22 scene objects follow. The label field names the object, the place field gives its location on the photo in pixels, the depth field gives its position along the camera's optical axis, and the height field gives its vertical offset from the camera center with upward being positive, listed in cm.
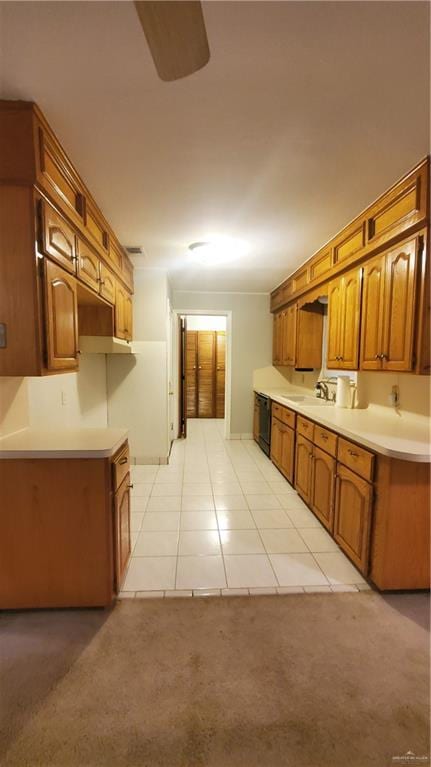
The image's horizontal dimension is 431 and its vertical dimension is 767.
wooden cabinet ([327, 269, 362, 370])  242 +37
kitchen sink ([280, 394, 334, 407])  353 -44
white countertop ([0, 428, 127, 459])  154 -44
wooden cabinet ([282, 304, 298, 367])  396 +37
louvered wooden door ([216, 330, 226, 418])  650 -3
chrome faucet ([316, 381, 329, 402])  361 -29
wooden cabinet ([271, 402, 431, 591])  173 -90
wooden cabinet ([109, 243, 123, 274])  263 +97
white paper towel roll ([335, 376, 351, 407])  293 -26
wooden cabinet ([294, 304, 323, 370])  383 +35
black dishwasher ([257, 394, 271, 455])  414 -82
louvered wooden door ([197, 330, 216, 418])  647 -21
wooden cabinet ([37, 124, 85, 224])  140 +95
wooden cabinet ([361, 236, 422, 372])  186 +37
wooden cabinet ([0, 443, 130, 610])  157 -89
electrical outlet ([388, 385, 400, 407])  243 -25
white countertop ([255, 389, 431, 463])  166 -43
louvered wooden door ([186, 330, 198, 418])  645 -19
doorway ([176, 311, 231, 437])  647 -8
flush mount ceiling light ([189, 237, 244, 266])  280 +110
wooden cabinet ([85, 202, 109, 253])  200 +95
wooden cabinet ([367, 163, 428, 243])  171 +97
